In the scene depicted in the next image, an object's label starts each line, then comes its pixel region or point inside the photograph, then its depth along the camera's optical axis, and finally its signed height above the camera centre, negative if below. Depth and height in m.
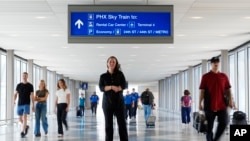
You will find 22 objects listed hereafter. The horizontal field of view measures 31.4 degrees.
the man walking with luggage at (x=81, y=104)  32.74 -1.62
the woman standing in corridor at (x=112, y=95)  7.26 -0.20
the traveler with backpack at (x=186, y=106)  19.75 -1.09
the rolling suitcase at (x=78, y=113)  31.68 -2.14
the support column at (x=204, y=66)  30.02 +1.08
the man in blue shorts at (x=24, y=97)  12.89 -0.39
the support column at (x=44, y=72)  36.56 +0.94
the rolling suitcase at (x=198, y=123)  11.71 -1.23
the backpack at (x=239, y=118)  13.10 -1.07
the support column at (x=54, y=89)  41.09 -0.53
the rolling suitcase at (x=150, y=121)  17.95 -1.56
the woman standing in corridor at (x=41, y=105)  13.14 -0.65
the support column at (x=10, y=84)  23.45 -0.02
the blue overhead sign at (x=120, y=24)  11.38 +1.51
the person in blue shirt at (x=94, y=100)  34.91 -1.39
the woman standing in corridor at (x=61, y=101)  13.05 -0.52
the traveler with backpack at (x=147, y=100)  19.88 -0.79
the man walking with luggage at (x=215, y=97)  7.51 -0.26
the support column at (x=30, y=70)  29.06 +0.90
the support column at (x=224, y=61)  23.01 +1.06
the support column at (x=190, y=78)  33.92 +0.32
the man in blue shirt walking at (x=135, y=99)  25.89 -0.98
